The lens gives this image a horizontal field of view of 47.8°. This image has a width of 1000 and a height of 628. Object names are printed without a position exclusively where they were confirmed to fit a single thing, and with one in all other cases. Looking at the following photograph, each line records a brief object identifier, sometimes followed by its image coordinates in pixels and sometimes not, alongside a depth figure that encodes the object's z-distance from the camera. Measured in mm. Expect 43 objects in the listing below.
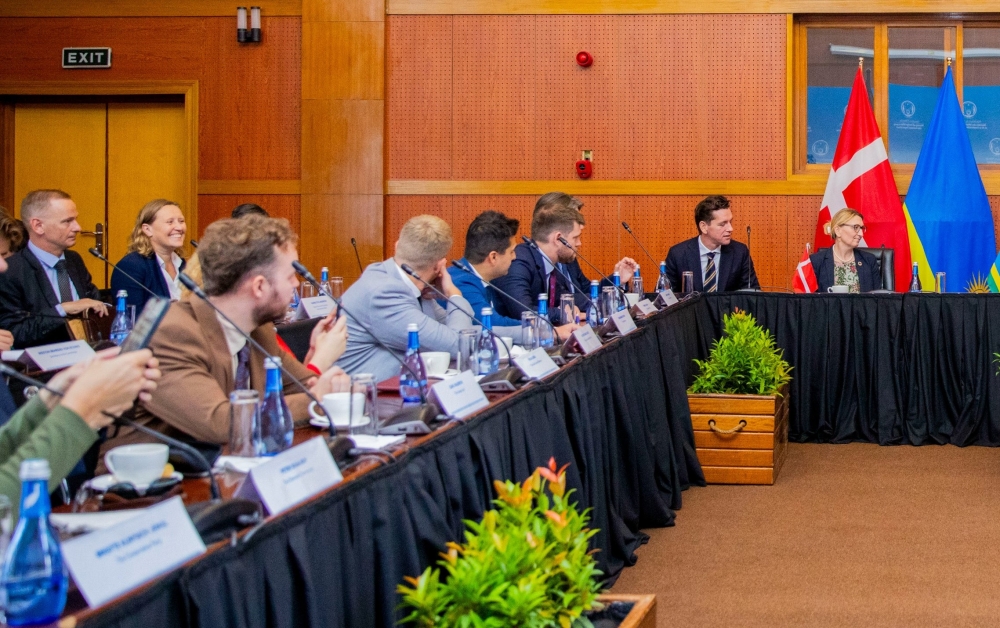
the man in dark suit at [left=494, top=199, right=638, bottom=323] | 4773
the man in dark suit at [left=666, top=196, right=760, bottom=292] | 6348
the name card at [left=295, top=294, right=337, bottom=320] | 4957
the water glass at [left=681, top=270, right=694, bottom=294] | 5871
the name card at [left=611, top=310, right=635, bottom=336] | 3936
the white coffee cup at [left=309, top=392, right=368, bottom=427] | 2184
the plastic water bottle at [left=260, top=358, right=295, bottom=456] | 1884
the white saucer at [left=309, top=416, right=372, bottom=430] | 2119
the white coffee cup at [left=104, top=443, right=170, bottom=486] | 1607
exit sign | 7734
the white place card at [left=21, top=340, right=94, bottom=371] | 2920
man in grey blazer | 3598
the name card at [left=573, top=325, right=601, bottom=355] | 3430
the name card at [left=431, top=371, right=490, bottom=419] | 2246
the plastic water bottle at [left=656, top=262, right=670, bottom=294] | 5555
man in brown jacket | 2158
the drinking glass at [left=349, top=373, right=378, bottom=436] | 2102
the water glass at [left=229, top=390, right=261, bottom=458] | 1852
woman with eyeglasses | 6219
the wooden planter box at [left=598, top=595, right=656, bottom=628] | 2055
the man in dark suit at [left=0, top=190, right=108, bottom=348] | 4250
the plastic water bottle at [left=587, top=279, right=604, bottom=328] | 4445
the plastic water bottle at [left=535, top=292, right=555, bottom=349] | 3693
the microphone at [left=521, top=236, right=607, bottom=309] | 4938
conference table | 1454
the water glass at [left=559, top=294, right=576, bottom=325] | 4219
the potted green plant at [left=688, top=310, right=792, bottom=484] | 4781
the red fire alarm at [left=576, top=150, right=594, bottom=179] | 7574
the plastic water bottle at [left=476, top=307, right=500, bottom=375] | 3180
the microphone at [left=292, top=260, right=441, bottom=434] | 2119
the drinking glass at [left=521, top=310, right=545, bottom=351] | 3568
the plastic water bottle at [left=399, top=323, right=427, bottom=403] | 2631
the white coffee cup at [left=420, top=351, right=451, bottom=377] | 3068
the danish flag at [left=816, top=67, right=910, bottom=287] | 7359
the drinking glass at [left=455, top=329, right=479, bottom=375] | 3133
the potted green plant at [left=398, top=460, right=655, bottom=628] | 1680
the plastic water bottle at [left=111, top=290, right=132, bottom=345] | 3863
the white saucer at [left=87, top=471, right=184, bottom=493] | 1618
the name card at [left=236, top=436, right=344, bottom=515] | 1489
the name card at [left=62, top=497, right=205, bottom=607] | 1134
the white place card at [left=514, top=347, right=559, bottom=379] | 2832
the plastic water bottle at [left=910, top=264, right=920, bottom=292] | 5945
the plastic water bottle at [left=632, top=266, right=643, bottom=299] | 5547
